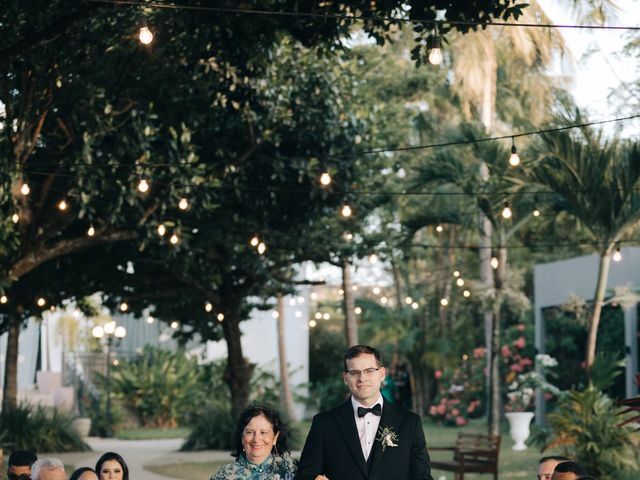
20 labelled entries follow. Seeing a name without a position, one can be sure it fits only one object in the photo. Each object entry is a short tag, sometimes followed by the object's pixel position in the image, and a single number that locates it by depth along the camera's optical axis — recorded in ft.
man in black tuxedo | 21.22
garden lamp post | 99.09
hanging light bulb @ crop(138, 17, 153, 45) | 38.89
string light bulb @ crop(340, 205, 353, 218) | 71.41
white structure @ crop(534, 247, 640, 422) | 90.68
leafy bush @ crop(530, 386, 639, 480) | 60.18
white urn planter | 87.45
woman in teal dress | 22.41
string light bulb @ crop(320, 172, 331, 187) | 64.97
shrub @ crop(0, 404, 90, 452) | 86.43
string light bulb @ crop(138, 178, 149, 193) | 60.85
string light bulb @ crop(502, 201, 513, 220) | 69.87
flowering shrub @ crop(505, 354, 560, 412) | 82.32
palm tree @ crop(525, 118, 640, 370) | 69.92
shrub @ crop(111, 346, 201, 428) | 125.18
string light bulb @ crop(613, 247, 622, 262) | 70.72
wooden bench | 61.62
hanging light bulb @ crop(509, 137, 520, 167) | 56.34
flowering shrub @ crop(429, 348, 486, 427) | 123.65
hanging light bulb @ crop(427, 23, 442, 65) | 39.60
